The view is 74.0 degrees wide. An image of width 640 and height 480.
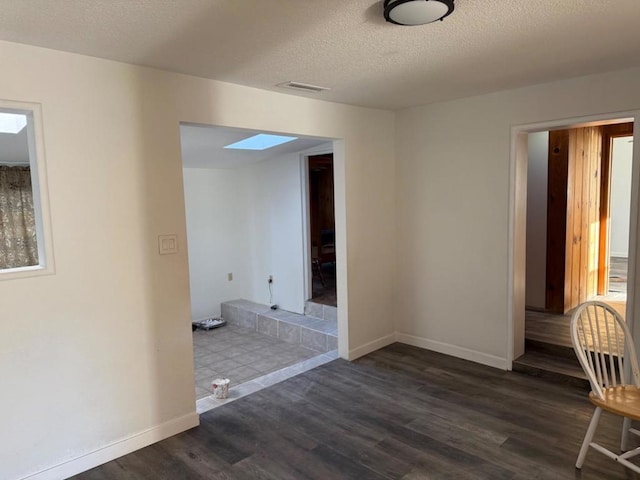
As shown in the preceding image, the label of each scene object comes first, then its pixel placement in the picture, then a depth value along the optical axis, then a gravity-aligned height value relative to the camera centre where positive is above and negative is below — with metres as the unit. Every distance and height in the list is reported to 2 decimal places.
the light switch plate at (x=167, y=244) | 2.67 -0.20
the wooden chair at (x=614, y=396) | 2.04 -1.01
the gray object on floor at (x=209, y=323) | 5.91 -1.58
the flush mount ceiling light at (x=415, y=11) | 1.71 +0.80
